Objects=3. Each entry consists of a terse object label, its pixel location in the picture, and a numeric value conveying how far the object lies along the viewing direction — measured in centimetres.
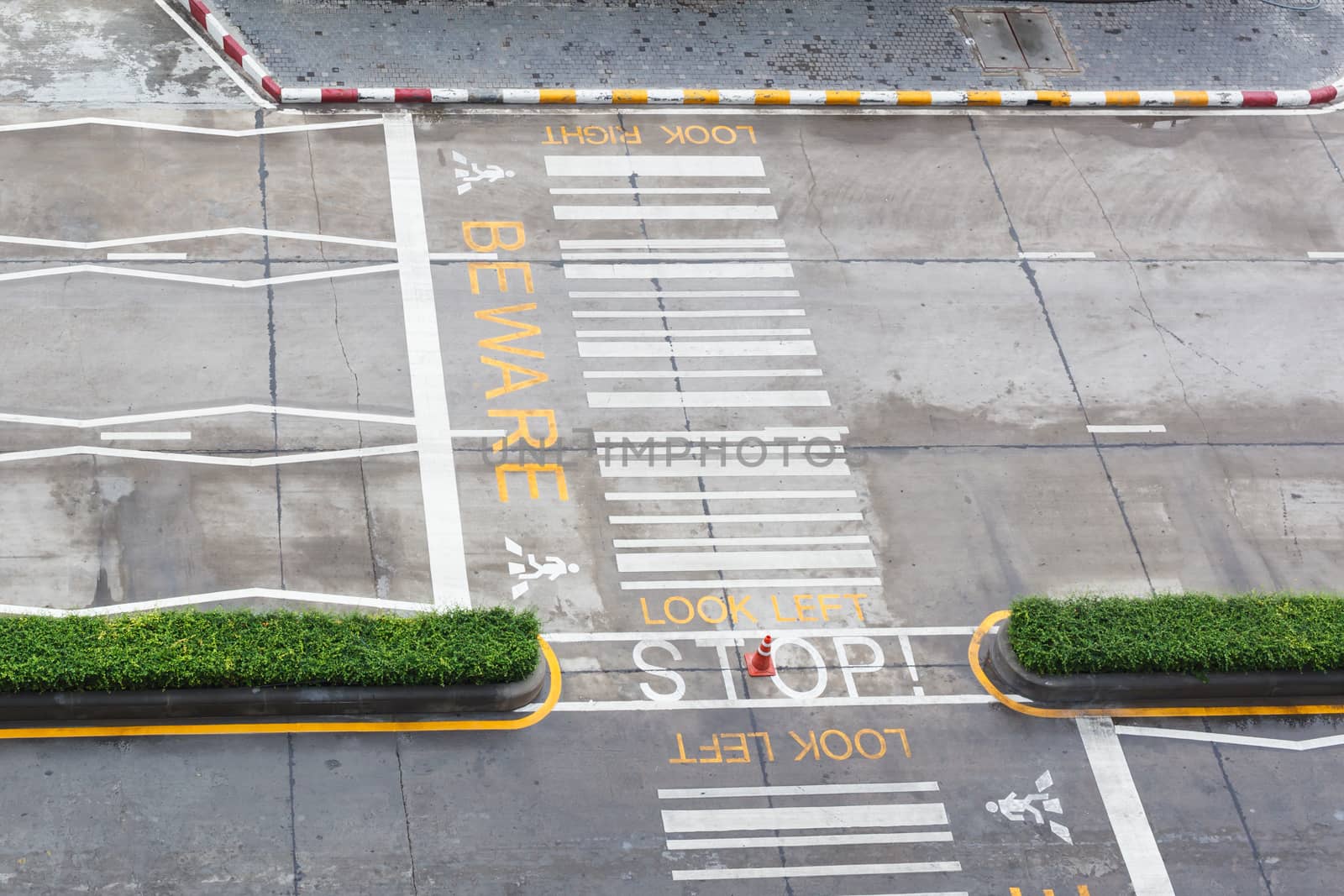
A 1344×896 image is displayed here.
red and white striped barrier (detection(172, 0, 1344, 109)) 2395
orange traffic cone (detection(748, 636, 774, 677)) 1777
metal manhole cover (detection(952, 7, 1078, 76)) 2608
